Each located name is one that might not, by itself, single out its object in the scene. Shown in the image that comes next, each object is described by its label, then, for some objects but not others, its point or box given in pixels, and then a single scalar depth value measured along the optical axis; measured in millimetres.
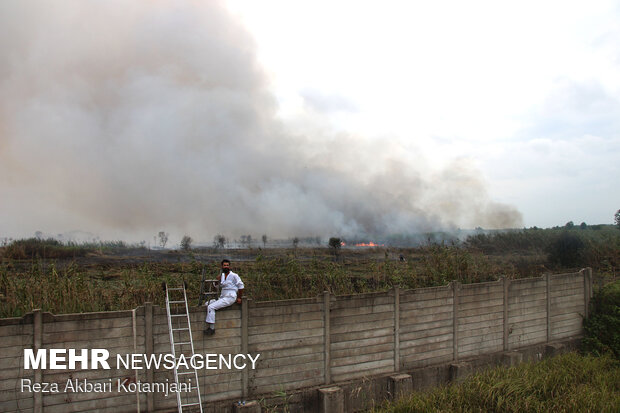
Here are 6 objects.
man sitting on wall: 8445
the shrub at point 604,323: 14570
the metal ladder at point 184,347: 8117
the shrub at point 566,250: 27366
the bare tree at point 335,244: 37319
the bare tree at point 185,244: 40562
